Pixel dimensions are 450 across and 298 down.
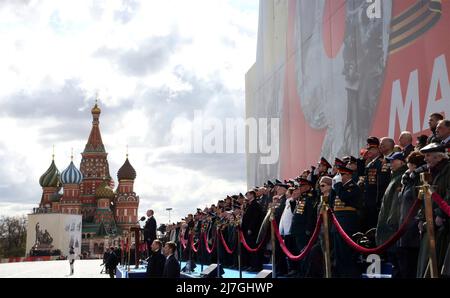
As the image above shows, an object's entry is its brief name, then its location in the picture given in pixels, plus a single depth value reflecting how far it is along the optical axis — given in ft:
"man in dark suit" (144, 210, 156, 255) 42.29
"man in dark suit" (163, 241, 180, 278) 24.54
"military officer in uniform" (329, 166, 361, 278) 20.93
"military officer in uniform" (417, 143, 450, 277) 15.29
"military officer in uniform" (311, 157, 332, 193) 26.55
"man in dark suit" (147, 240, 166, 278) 27.48
